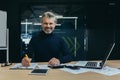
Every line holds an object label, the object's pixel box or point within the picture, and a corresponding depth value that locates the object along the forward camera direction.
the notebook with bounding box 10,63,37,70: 1.67
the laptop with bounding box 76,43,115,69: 1.67
